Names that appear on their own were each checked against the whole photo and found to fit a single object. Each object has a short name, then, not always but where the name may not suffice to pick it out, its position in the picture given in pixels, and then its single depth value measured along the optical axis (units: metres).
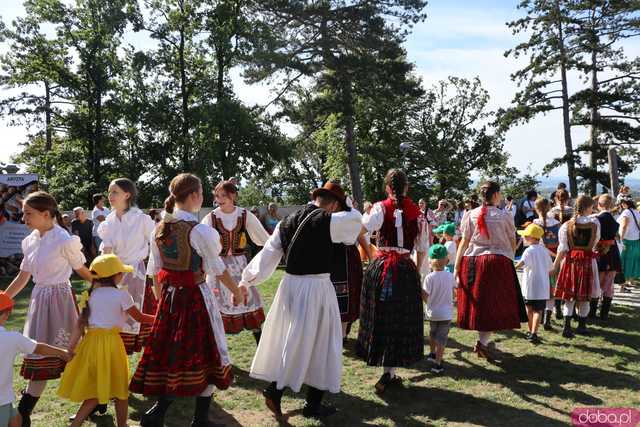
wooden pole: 12.91
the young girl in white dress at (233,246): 5.49
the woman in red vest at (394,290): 4.71
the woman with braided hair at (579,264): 6.70
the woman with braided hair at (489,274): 5.55
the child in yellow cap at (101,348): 3.59
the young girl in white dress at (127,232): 4.90
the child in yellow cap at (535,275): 6.49
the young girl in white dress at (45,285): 3.94
